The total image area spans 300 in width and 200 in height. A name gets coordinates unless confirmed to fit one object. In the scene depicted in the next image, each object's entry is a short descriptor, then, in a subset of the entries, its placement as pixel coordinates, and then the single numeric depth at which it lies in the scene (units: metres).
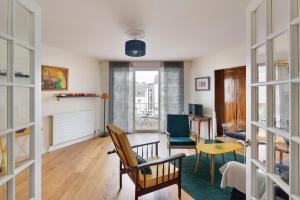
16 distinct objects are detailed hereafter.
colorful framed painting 2.84
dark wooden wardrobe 3.72
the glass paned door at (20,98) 0.70
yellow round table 1.91
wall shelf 3.01
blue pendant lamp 2.03
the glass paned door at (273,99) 0.61
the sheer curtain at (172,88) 4.07
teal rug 1.66
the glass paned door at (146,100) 4.21
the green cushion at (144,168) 1.46
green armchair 2.73
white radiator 2.97
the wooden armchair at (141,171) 1.39
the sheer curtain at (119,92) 4.01
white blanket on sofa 1.34
